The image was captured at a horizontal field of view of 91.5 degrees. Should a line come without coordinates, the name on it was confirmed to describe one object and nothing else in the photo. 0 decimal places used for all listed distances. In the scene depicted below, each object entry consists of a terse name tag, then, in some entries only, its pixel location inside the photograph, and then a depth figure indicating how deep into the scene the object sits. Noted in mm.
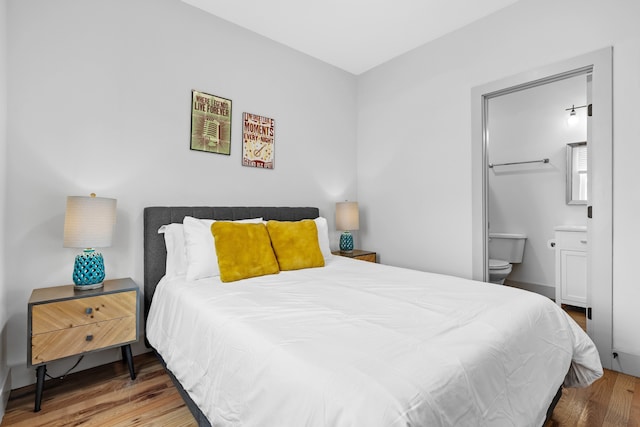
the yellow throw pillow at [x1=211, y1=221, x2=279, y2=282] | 2072
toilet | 3992
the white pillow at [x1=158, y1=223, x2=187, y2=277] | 2219
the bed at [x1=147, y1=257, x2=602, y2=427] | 858
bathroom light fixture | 3570
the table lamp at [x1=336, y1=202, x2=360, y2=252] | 3500
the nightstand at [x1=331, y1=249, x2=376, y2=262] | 3405
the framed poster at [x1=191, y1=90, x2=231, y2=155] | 2648
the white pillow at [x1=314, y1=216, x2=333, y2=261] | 2793
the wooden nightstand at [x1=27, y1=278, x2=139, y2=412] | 1711
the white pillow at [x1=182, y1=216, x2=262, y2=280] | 2102
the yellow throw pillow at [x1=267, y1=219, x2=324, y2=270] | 2398
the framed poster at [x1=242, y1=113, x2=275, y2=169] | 2980
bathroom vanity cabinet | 3229
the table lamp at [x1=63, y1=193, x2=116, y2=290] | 1874
